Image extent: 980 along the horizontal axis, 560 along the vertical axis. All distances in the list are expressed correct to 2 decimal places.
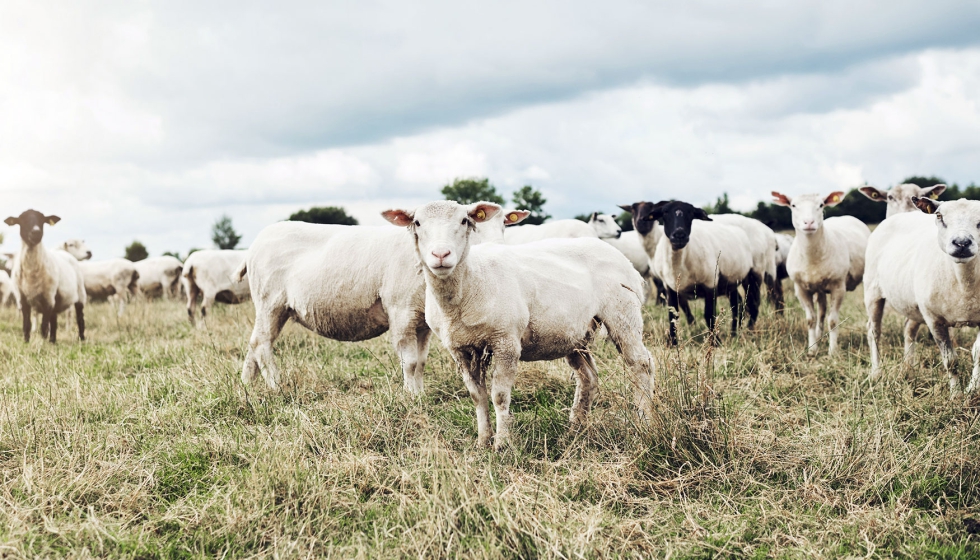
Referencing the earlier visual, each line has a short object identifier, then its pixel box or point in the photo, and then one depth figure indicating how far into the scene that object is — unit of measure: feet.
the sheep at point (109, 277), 68.39
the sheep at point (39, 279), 38.47
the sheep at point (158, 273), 72.18
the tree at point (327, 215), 136.15
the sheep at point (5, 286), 68.69
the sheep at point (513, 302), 14.16
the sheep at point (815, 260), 29.37
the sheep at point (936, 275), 18.25
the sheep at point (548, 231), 38.81
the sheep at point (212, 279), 48.19
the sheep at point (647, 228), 33.99
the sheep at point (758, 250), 37.32
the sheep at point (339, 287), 19.49
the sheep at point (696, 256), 30.09
